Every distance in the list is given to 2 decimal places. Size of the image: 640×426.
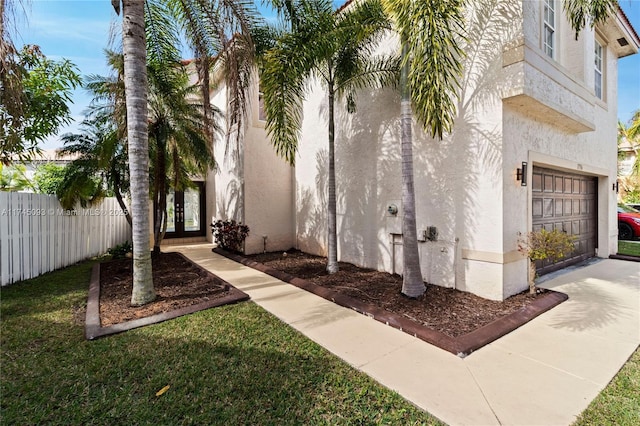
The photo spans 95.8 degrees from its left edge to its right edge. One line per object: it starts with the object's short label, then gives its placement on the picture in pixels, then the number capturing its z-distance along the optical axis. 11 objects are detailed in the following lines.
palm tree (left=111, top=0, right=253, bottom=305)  5.09
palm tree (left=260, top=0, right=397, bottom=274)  6.18
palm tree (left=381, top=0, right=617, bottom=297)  4.66
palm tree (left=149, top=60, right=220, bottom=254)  8.48
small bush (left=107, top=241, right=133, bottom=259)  9.69
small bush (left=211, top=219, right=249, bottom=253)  10.43
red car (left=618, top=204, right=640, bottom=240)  14.03
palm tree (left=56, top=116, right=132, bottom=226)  7.95
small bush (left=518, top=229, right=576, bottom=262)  5.57
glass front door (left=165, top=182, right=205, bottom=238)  14.04
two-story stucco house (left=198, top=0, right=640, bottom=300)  5.58
